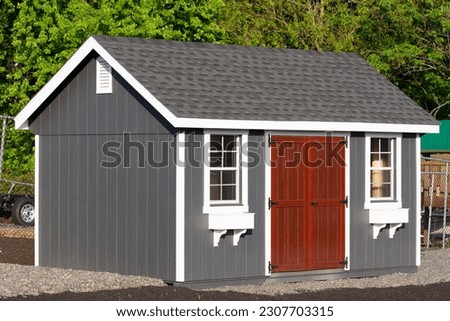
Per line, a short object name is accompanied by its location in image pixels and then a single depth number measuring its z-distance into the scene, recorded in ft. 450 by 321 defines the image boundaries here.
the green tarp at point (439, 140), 118.42
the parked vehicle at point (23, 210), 101.40
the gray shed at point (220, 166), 61.21
